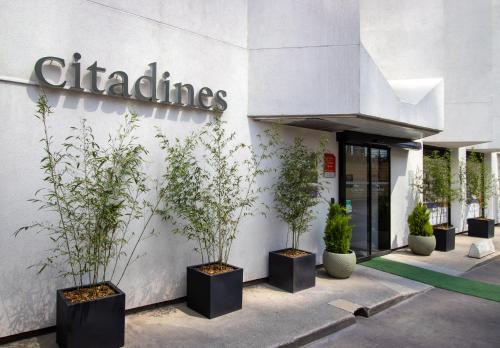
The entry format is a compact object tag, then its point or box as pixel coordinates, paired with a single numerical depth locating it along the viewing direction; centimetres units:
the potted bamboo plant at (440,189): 974
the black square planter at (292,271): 590
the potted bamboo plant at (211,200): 488
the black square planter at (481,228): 1180
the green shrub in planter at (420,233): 895
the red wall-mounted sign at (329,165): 752
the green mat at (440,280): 649
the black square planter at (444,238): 967
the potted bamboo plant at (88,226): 366
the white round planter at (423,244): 893
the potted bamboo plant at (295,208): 598
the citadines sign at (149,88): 418
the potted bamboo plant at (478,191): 1182
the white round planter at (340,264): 659
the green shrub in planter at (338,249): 661
